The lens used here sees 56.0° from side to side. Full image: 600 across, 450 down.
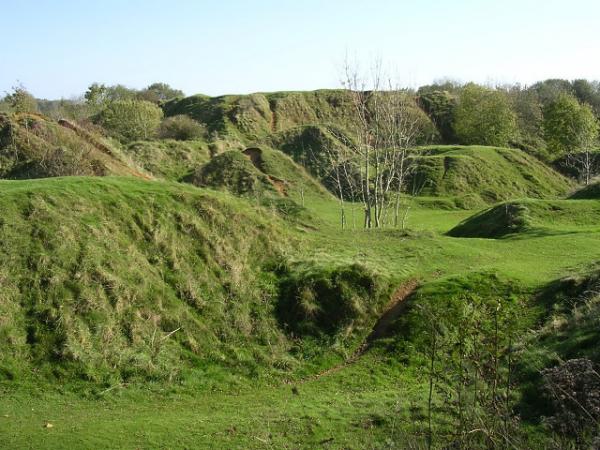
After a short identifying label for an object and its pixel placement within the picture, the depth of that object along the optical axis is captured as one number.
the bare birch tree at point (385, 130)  39.53
